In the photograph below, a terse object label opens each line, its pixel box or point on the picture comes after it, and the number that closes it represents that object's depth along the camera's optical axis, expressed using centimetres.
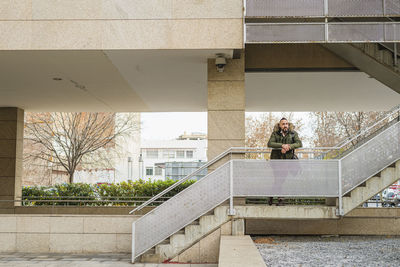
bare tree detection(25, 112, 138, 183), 2606
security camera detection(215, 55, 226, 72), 1093
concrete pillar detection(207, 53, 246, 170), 1093
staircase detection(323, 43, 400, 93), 1153
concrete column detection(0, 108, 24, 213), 1828
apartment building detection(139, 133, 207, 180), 8375
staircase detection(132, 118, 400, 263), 970
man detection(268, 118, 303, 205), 973
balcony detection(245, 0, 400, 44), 1027
